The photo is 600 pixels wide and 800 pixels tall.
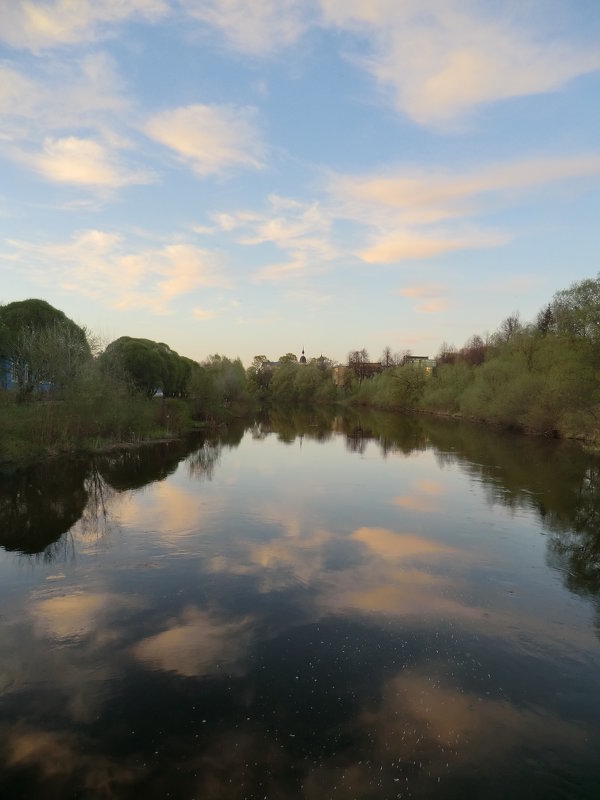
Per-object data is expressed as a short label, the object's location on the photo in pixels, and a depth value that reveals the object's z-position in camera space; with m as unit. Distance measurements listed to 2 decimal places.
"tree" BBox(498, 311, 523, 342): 70.64
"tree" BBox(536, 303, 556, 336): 65.58
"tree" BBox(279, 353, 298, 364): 154.44
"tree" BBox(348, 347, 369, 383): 138.25
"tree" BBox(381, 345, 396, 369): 137.38
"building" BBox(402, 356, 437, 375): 130.12
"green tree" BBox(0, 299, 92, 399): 32.84
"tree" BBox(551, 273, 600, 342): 41.44
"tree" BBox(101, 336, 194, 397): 44.75
